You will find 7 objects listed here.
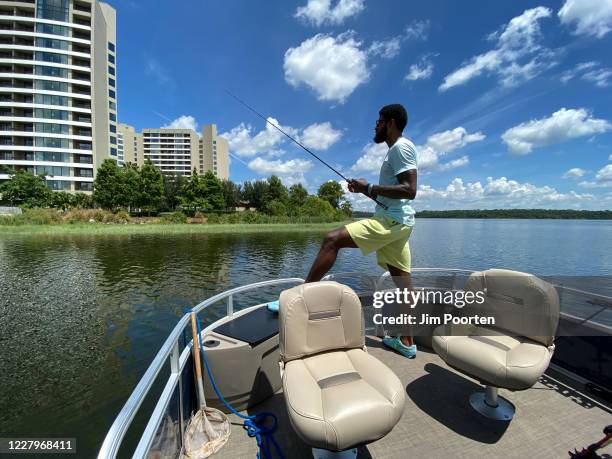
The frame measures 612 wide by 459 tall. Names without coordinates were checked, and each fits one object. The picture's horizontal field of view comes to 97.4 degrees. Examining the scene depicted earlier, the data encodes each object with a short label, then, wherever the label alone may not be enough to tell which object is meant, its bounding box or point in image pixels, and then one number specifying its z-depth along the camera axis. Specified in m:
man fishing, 2.56
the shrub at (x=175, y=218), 41.78
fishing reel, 1.73
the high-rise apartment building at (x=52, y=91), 46.78
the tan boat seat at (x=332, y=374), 1.53
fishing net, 2.00
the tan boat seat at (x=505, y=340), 2.08
